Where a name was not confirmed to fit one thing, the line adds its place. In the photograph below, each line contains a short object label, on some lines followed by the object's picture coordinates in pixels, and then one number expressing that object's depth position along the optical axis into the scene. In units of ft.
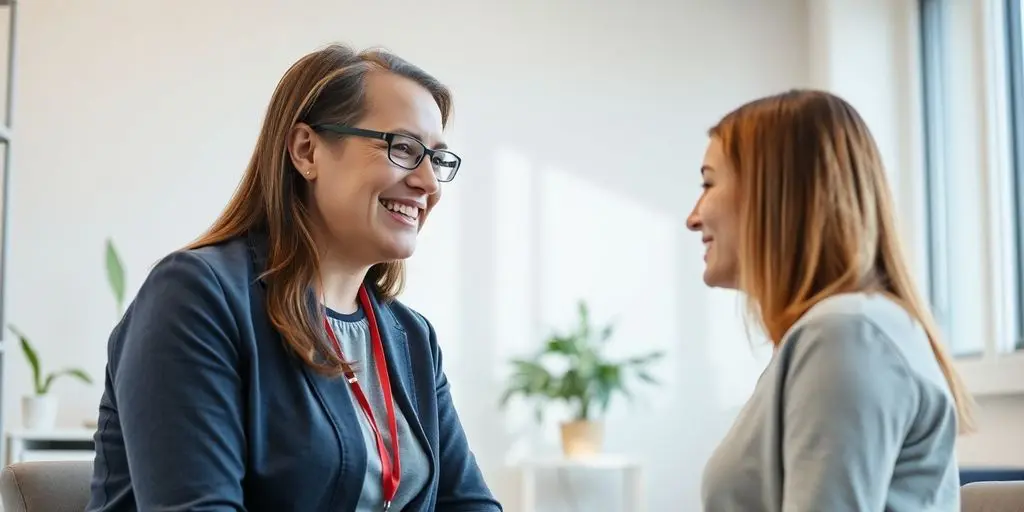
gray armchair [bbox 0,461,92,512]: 5.05
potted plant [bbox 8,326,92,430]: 13.41
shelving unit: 11.05
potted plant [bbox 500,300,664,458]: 14.80
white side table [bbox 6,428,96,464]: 12.81
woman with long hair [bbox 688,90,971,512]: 3.91
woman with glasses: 4.79
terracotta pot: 14.76
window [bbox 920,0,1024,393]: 12.09
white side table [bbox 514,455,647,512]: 14.46
